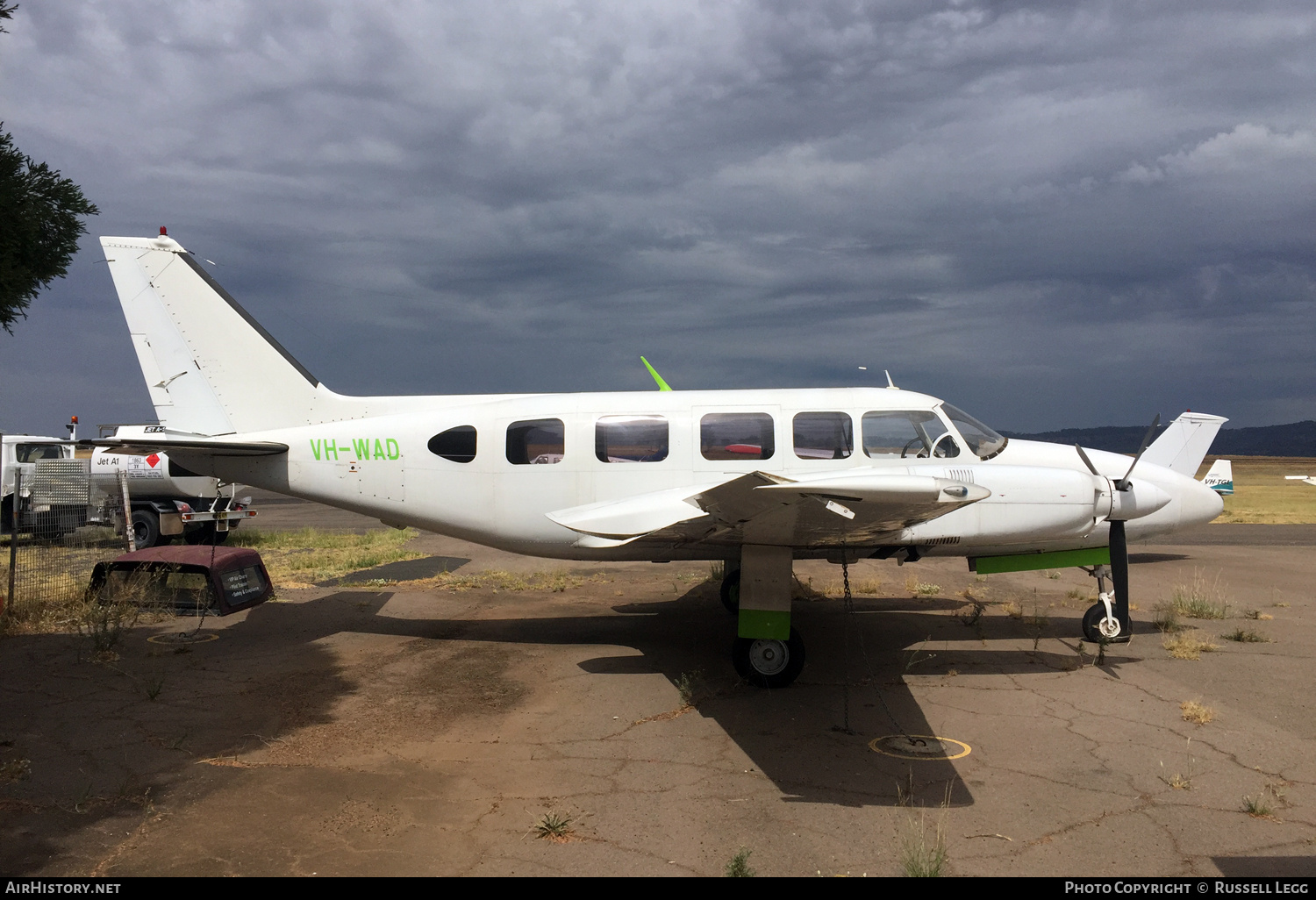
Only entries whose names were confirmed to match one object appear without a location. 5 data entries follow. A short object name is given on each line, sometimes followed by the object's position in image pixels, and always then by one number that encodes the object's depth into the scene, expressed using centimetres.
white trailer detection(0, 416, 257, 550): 1700
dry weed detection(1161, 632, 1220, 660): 855
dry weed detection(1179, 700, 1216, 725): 655
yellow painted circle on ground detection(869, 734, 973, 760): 595
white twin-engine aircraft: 816
